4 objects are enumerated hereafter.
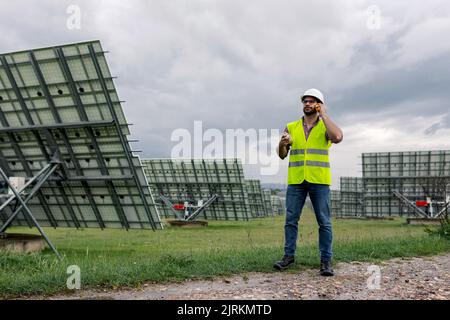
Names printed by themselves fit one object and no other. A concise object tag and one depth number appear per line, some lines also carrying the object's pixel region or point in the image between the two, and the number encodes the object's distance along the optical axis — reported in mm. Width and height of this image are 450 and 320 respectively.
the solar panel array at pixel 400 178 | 24672
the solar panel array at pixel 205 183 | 27844
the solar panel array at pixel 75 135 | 9961
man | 5730
